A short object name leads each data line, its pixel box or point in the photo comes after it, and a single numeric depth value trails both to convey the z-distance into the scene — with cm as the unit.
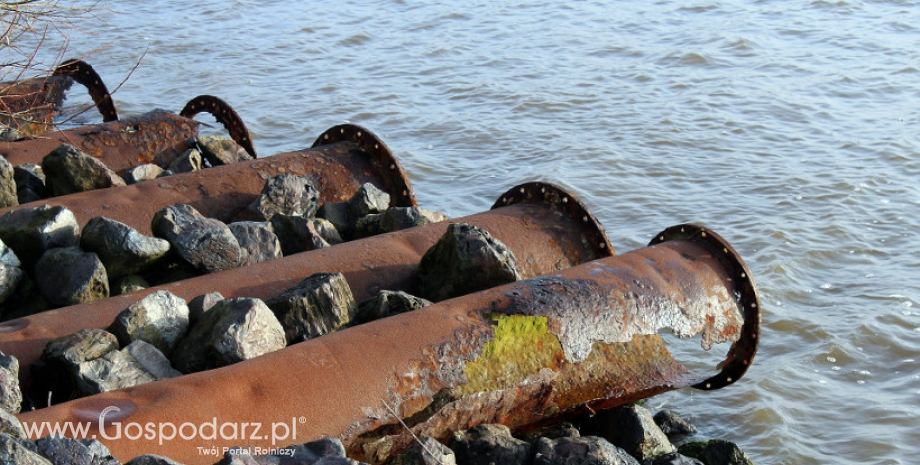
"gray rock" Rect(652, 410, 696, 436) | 513
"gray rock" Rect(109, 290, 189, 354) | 364
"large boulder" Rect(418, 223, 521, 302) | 436
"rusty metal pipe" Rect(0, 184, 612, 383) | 381
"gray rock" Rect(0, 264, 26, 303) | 435
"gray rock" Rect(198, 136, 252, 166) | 674
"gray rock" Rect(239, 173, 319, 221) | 543
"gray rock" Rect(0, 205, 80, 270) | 458
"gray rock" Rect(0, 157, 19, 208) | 545
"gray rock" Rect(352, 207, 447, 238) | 533
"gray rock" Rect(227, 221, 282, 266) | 468
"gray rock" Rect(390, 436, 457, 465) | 321
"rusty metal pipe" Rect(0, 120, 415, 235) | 524
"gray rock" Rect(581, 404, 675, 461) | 432
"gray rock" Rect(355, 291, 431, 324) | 403
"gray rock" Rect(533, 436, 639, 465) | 346
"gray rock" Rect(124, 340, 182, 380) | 351
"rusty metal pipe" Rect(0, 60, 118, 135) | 790
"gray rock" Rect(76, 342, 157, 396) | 335
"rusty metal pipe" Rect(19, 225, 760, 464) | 316
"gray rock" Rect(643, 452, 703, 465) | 386
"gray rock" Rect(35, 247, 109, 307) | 429
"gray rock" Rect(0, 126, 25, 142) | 710
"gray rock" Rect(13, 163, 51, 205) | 580
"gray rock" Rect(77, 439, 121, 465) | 259
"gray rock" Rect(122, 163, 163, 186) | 615
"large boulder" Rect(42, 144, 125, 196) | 562
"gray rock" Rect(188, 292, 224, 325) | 384
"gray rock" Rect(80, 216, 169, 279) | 440
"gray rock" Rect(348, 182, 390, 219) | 562
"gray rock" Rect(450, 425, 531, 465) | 351
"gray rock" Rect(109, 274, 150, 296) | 448
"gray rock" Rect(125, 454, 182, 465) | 265
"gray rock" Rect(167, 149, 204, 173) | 645
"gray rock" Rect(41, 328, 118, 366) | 342
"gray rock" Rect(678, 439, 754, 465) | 423
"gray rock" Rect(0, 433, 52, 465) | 234
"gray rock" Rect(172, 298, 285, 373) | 353
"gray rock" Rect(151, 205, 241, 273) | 448
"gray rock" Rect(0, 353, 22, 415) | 314
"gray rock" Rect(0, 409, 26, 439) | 262
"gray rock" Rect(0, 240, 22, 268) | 446
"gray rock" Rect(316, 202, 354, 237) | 569
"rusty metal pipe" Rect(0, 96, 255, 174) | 644
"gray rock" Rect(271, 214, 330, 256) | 500
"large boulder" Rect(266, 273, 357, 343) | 391
